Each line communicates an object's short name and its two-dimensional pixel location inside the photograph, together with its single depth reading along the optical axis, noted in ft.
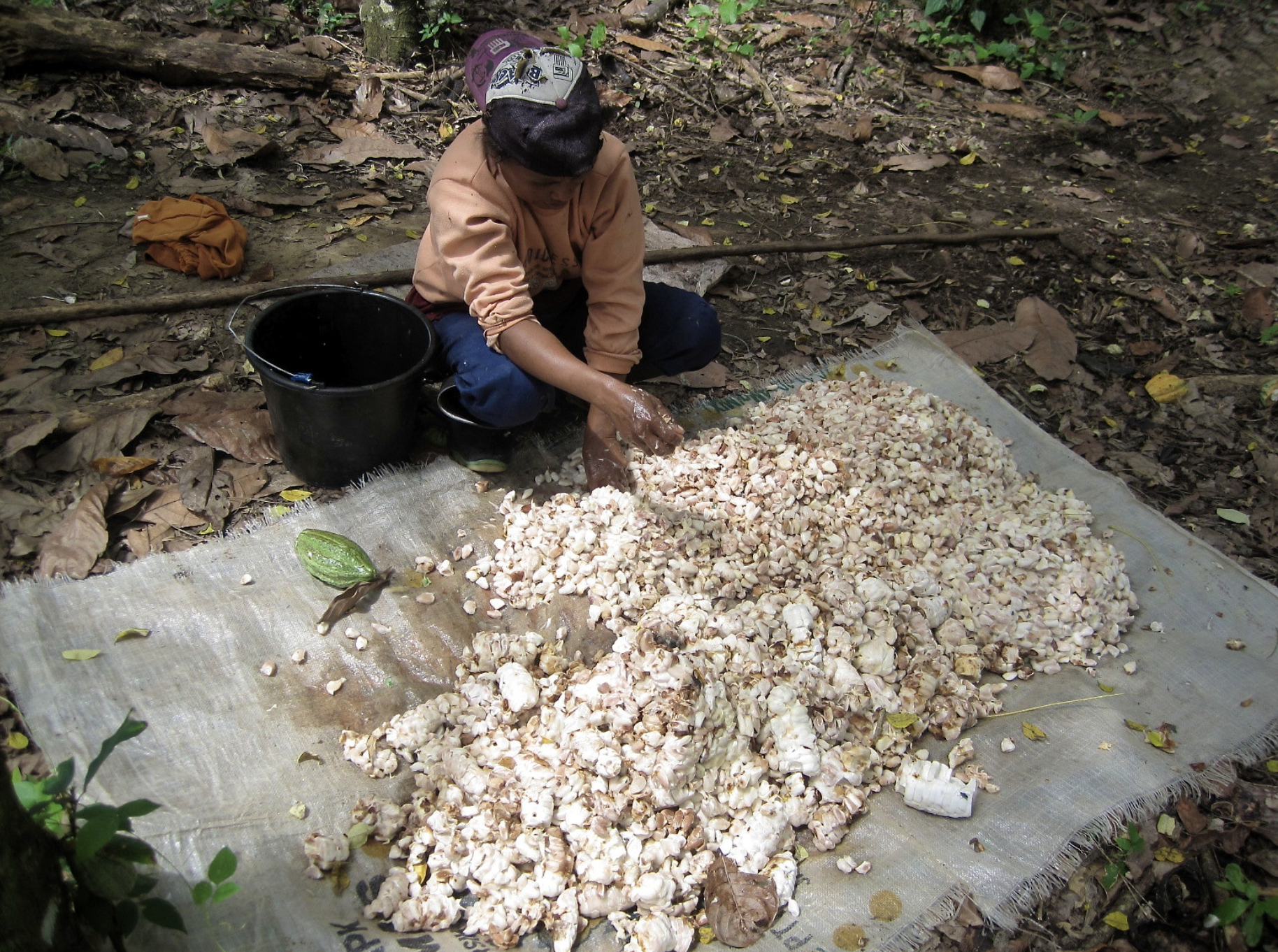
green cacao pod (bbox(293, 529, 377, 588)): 6.70
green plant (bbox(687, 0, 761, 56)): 17.02
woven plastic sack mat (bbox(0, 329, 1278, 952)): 5.19
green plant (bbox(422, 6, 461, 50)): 15.17
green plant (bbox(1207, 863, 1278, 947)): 5.80
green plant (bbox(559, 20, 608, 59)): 15.67
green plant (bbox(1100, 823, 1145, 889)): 5.77
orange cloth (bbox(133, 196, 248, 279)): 10.24
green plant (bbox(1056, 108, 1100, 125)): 16.66
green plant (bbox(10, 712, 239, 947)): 3.80
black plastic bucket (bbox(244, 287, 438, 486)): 6.96
